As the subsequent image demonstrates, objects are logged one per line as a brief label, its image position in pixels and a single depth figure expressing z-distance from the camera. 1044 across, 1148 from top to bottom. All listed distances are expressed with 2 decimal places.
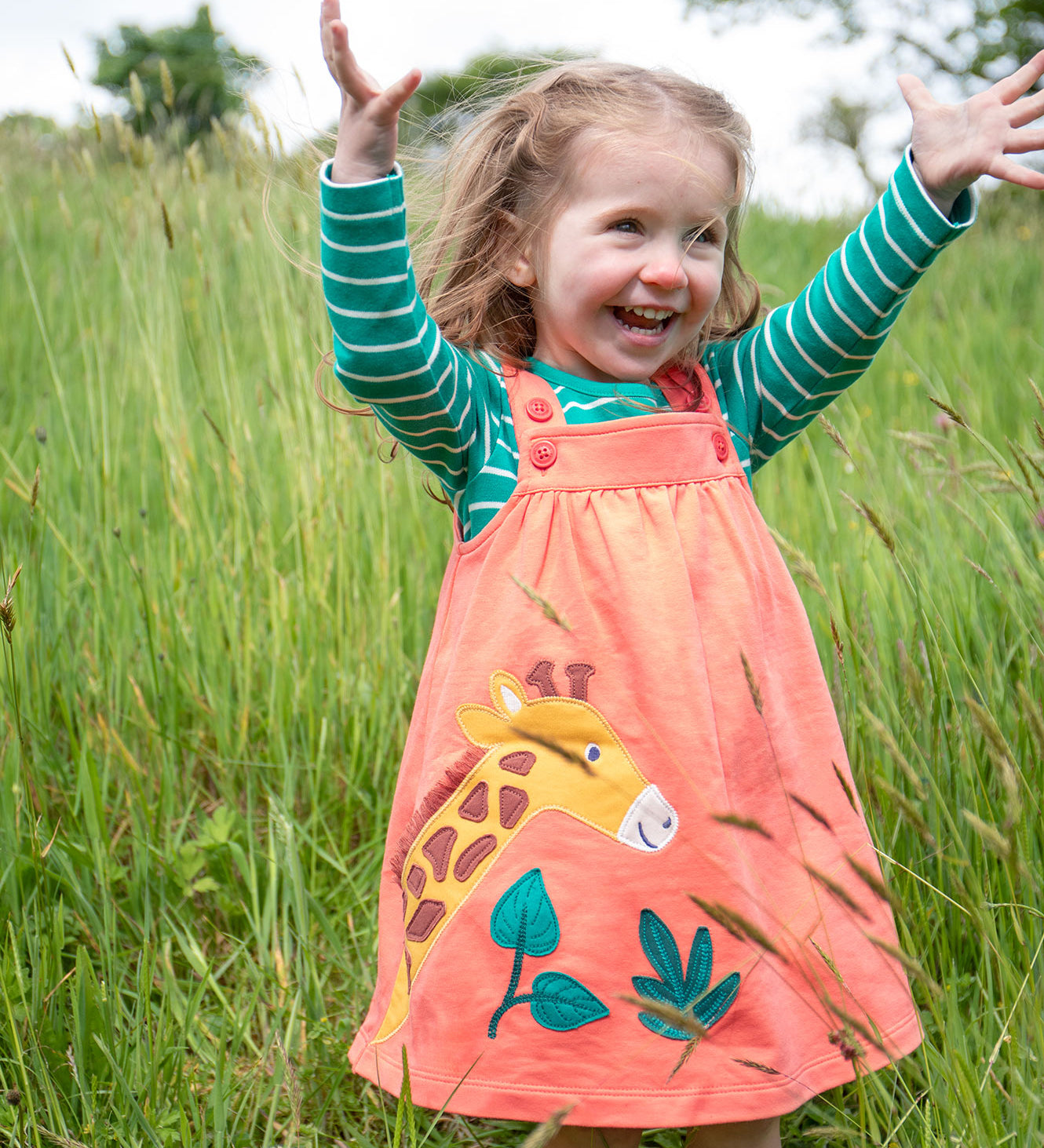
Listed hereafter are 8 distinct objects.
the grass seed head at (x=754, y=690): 0.80
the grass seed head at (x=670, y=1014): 0.63
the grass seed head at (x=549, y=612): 0.80
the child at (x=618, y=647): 1.12
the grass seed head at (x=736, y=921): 0.64
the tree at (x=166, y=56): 19.27
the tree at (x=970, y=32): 12.89
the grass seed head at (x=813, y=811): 0.69
